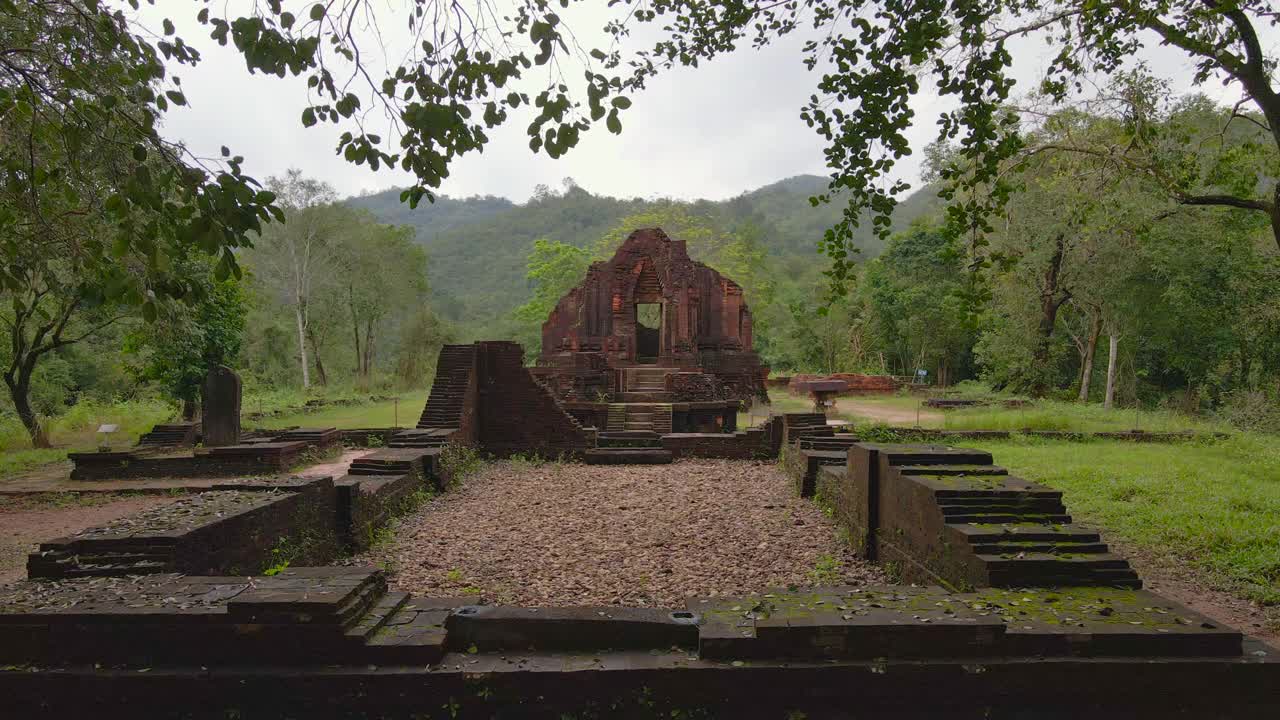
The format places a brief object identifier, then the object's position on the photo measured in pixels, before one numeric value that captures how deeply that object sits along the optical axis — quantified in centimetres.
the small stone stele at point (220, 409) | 1327
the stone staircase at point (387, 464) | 881
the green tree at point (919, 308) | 3175
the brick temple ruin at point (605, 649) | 365
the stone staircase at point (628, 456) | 1265
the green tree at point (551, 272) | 3728
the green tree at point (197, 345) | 1445
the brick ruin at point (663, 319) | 2252
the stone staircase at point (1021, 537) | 453
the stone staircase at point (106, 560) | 441
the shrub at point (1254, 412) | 1587
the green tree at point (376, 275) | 3447
